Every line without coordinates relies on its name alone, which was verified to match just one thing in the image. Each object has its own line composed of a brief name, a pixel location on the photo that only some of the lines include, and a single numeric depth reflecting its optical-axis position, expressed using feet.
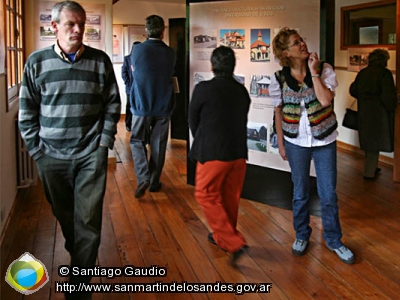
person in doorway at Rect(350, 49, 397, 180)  16.48
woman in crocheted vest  9.21
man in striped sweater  7.25
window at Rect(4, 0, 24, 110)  14.10
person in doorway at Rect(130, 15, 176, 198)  14.12
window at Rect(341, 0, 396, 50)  19.26
